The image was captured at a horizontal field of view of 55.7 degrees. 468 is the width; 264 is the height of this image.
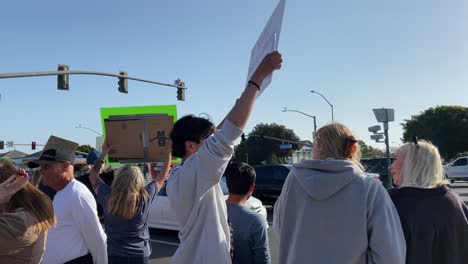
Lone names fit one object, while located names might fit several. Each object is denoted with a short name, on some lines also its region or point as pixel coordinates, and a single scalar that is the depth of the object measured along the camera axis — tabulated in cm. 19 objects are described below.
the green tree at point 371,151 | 8744
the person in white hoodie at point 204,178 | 195
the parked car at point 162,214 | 1081
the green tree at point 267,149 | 6756
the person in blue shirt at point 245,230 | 294
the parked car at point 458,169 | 2878
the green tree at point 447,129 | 5544
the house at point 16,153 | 8515
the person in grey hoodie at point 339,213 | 213
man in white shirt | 312
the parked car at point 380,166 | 2028
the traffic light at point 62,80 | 1672
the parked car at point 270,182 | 1616
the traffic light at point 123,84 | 1977
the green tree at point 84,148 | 7336
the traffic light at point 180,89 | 2355
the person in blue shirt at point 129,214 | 390
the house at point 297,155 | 5675
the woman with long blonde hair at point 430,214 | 279
